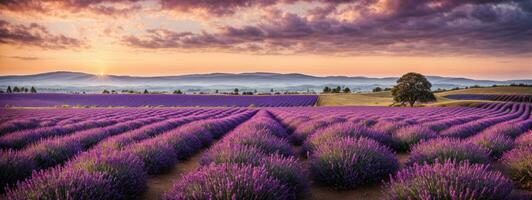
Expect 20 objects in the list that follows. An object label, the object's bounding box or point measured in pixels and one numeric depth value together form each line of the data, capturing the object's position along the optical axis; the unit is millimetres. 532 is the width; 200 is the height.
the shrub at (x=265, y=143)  6309
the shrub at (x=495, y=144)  6727
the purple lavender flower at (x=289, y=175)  4044
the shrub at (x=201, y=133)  9484
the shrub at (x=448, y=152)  5059
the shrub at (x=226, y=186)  3182
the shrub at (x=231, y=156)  4686
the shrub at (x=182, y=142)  7488
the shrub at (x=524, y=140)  6594
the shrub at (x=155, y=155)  5926
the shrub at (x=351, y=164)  4711
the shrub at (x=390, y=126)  10145
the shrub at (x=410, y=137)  8188
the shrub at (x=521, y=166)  4676
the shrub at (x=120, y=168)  4159
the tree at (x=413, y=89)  49062
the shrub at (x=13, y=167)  4816
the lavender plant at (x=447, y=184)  3128
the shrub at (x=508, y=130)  8820
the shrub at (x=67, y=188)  3143
